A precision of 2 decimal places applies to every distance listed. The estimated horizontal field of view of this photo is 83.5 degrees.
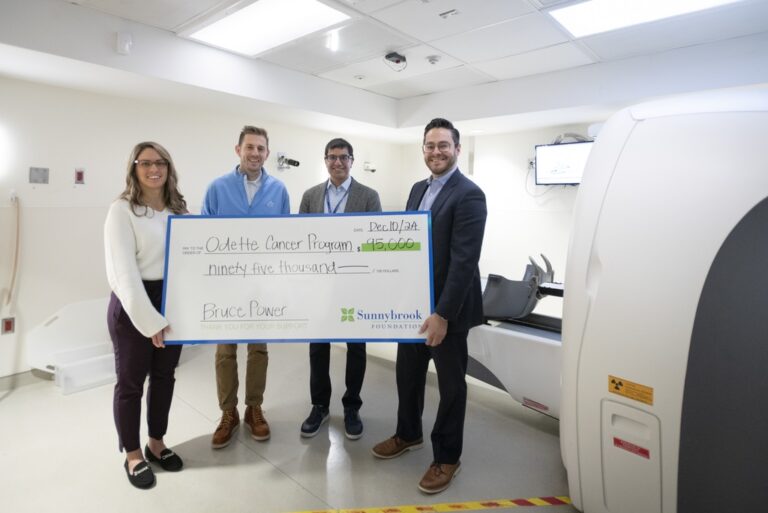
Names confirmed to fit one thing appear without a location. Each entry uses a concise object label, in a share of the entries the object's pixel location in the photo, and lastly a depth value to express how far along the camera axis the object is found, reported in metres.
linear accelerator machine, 1.28
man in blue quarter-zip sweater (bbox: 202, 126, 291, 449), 2.23
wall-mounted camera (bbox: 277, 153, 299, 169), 4.92
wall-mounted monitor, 4.72
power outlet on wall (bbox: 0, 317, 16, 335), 3.17
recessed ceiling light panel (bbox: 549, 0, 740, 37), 2.77
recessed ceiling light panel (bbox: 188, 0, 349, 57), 2.88
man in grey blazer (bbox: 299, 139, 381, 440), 2.33
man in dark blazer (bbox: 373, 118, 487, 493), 1.78
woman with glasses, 1.77
